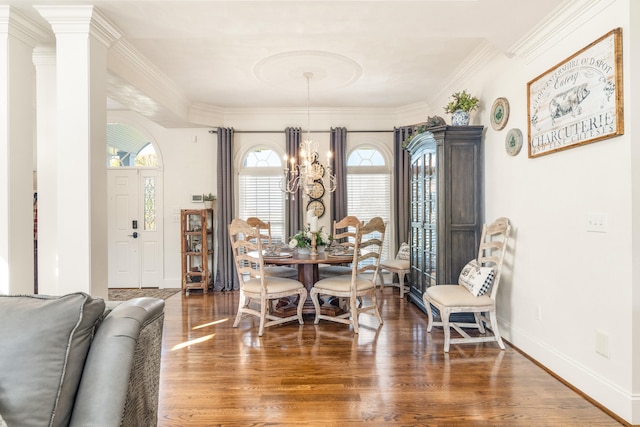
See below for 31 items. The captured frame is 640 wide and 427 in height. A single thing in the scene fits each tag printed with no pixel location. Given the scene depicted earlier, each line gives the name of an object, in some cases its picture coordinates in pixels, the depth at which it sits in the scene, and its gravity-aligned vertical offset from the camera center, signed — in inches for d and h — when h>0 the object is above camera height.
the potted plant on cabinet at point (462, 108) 147.9 +44.5
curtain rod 228.1 +53.5
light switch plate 87.4 -3.3
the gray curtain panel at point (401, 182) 222.1 +18.5
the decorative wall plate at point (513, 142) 124.6 +25.2
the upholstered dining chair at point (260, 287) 136.0 -30.7
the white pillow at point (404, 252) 208.7 -25.0
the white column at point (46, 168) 116.6 +15.7
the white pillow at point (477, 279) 122.1 -24.7
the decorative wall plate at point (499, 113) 132.6 +38.0
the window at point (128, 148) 228.8 +43.0
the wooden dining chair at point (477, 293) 120.0 -29.8
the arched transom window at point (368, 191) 230.7 +13.5
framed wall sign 83.4 +30.5
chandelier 223.0 +18.8
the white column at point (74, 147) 99.4 +19.3
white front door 228.7 -10.5
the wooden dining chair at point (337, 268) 155.6 -27.3
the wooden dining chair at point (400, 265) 195.0 -31.2
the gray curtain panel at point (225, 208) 221.5 +2.6
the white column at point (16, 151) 100.8 +19.0
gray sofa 41.6 -18.8
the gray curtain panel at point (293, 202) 223.0 +6.4
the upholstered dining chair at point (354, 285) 139.1 -30.7
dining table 144.4 -25.4
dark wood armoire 146.6 +5.7
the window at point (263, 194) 231.1 +12.1
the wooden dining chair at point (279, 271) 166.2 -28.5
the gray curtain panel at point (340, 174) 223.6 +24.2
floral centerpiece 159.5 -13.5
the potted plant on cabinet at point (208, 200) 222.9 +8.3
